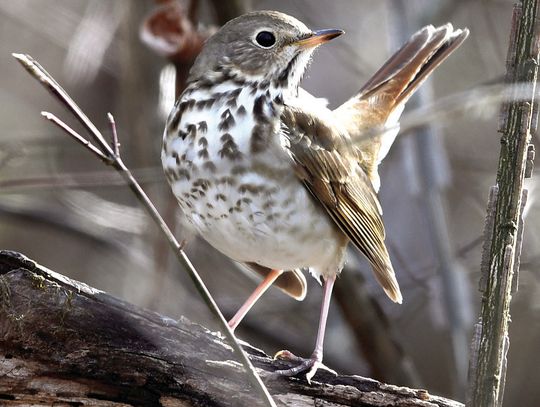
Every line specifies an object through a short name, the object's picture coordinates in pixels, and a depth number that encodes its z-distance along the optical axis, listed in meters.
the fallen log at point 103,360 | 6.37
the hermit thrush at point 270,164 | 7.27
